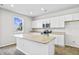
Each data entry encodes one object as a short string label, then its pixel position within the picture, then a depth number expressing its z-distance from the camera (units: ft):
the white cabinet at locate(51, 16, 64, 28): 9.70
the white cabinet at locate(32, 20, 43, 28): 12.65
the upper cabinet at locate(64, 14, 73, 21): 8.86
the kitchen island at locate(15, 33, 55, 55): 4.43
